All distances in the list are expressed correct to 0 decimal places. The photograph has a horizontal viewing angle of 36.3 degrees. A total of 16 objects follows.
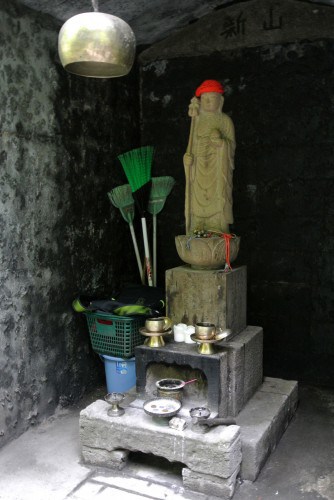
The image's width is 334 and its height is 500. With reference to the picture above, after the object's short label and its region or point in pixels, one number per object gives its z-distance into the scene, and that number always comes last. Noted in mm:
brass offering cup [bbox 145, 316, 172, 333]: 3889
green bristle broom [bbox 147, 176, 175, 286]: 5211
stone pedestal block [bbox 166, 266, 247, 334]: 3916
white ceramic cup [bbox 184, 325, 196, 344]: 3939
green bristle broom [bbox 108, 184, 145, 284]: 4988
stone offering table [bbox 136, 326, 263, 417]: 3641
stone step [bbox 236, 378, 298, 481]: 3400
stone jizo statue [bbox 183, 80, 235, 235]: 4098
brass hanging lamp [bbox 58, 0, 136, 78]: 2504
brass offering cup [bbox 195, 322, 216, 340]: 3674
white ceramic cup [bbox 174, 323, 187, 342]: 3977
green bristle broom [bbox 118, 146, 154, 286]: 5016
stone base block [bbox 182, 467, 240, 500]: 3193
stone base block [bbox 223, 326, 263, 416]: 3766
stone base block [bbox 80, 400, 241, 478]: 3191
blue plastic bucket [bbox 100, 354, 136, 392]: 4543
